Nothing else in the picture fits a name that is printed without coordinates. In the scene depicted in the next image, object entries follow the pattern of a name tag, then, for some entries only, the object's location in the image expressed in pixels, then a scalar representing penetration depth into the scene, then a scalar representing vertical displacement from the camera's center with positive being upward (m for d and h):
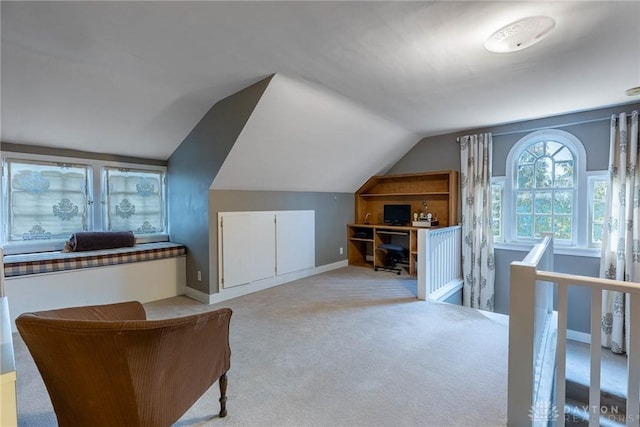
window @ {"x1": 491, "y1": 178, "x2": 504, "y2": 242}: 4.30 -0.02
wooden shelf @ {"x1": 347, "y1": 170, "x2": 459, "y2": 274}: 4.73 +0.04
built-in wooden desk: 4.77 -0.62
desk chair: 4.85 -0.88
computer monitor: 5.13 -0.14
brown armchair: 1.11 -0.64
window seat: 2.81 -0.76
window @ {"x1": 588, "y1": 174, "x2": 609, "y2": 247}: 3.56 -0.01
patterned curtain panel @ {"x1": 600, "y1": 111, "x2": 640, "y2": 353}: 3.21 -0.24
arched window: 3.71 +0.22
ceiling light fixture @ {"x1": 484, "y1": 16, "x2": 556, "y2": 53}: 1.75 +1.08
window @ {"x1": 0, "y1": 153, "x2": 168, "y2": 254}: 3.10 +0.08
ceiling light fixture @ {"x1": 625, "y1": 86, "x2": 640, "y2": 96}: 2.80 +1.11
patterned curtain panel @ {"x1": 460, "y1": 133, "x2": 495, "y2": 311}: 4.21 -0.26
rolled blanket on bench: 3.31 -0.39
